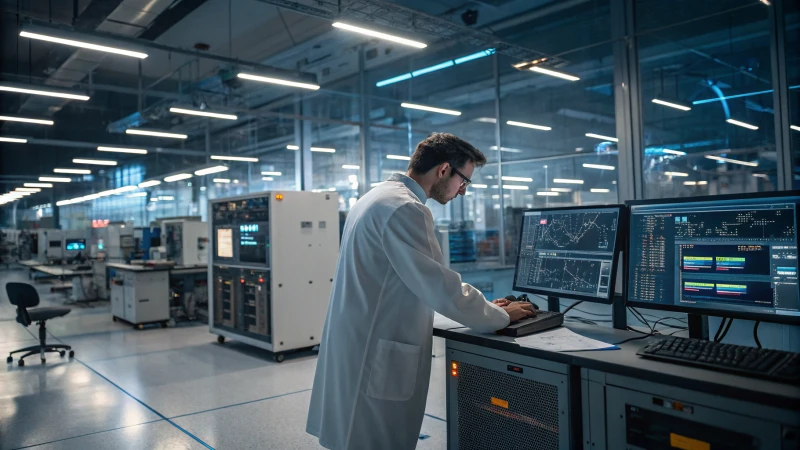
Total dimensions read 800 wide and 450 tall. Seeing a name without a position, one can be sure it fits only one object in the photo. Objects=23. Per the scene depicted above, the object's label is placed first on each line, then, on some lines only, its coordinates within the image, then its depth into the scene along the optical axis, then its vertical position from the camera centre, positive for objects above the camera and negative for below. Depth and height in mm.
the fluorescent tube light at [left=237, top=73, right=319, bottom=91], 7080 +2135
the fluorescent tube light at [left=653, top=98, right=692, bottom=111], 6602 +1494
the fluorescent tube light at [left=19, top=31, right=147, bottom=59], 5418 +2080
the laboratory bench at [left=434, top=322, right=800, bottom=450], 1276 -522
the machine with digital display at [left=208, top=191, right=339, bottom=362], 4992 -338
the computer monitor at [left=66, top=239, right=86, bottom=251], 10977 -150
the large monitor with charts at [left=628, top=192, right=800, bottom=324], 1540 -112
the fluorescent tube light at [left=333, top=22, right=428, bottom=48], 5578 +2158
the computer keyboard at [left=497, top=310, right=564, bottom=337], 1841 -358
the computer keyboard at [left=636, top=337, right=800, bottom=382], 1307 -370
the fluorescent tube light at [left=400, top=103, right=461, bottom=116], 8882 +2101
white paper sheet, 1682 -391
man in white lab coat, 1739 -305
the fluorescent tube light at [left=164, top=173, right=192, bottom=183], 12128 +1375
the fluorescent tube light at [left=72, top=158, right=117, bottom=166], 12688 +1839
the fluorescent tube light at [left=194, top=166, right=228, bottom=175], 10705 +1355
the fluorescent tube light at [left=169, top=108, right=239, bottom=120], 7937 +1917
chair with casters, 4938 -691
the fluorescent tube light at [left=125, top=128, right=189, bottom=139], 9188 +1828
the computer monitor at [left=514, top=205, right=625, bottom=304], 1956 -109
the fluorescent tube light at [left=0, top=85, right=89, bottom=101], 6770 +1942
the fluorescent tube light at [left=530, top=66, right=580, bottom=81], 7088 +2134
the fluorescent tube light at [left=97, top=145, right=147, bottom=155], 11239 +1903
